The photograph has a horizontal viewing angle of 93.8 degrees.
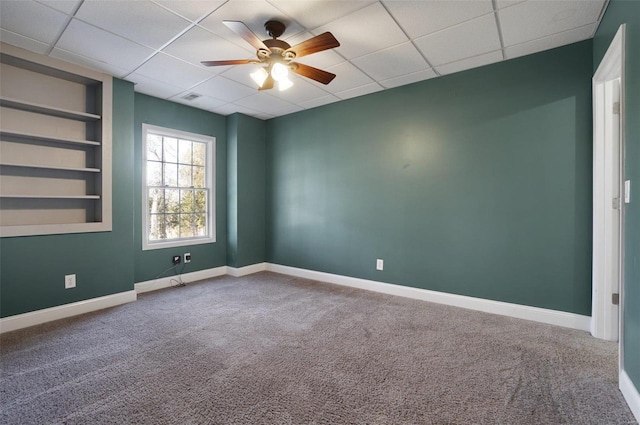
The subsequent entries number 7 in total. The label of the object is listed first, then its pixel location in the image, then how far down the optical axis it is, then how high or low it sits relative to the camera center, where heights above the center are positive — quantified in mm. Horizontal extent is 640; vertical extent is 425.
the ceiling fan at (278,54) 2105 +1212
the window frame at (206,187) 3914 +346
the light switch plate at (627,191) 1723 +108
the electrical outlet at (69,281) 3064 -714
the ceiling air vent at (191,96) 3867 +1518
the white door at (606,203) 2406 +58
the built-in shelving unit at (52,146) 2807 +681
